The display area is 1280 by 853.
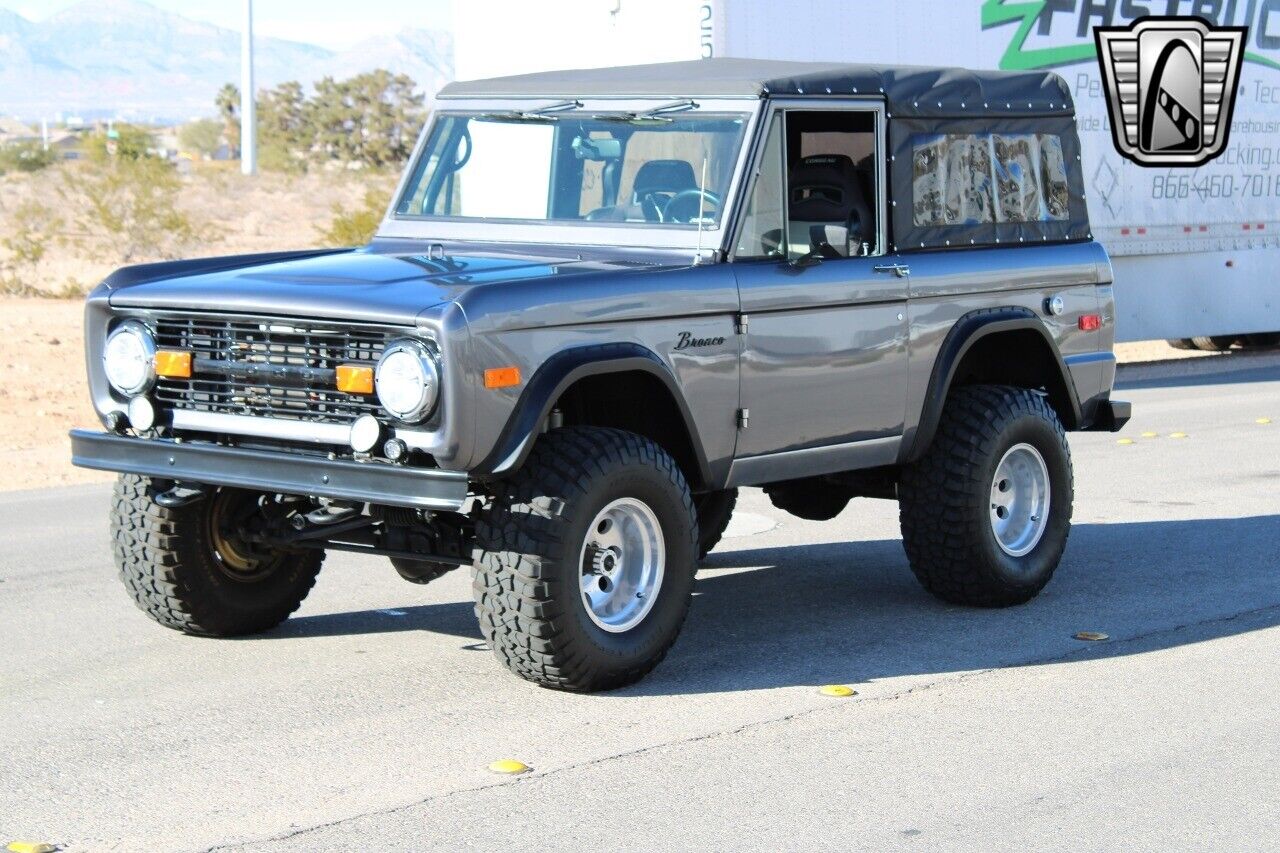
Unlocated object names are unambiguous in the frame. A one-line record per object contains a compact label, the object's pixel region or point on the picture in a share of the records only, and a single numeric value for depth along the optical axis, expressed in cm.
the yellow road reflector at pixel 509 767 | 514
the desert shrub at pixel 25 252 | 2580
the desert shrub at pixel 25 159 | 5166
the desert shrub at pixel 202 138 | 8919
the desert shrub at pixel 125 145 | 3992
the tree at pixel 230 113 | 8438
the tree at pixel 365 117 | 6359
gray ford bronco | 566
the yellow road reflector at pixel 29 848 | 448
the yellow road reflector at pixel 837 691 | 604
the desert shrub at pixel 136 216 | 3006
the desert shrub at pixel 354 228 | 2814
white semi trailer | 1425
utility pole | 4438
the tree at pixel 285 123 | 6519
